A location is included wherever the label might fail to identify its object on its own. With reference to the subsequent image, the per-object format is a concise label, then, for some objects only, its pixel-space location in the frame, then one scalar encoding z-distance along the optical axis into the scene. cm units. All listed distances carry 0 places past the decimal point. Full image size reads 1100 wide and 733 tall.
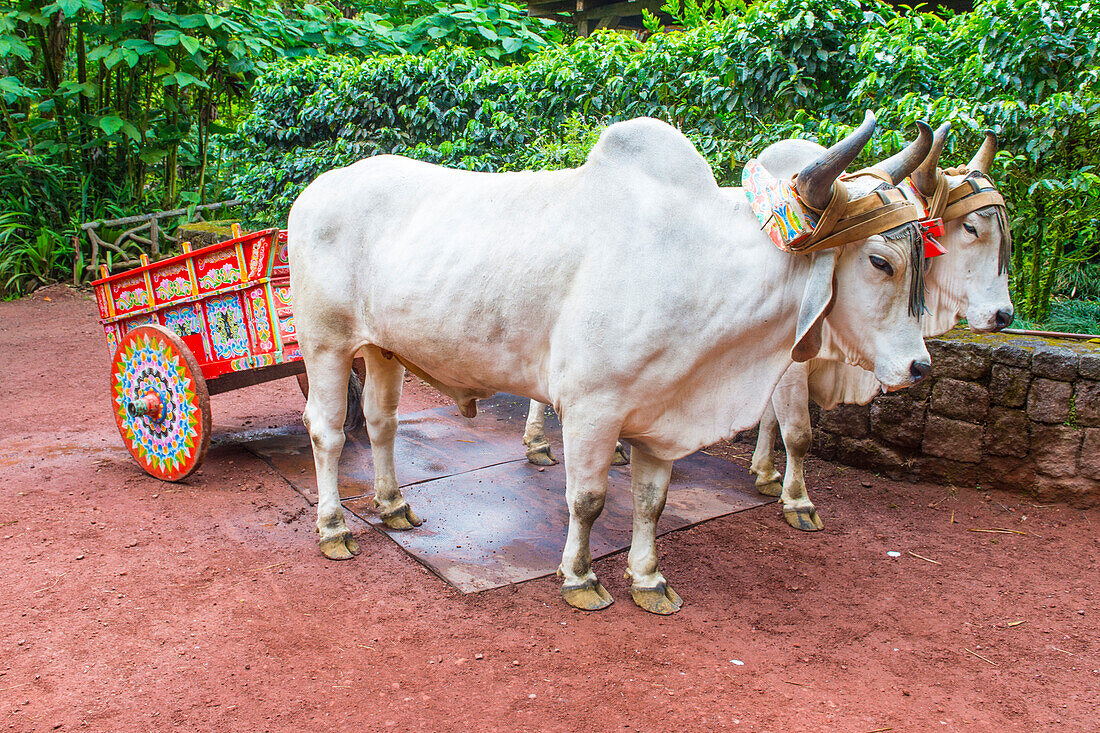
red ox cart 414
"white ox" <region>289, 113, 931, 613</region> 279
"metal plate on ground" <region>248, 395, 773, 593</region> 364
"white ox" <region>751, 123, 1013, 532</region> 362
